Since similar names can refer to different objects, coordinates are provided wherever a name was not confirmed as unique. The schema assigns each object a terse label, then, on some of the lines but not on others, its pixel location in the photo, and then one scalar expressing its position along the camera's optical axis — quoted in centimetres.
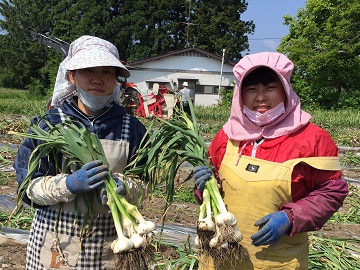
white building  2312
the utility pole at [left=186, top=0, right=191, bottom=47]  3167
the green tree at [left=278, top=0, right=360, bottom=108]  2050
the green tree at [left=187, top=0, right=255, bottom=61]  3291
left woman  162
